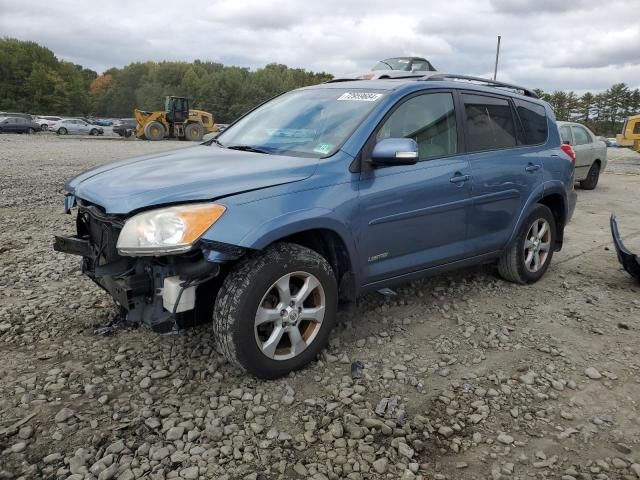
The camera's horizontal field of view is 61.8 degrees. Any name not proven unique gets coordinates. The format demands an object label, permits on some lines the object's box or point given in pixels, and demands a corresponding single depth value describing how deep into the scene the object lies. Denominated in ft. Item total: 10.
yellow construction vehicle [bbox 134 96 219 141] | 103.91
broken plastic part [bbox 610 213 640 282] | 16.72
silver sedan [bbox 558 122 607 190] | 37.19
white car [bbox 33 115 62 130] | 127.24
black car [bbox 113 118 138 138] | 121.90
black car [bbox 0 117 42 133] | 105.82
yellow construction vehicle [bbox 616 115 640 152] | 70.64
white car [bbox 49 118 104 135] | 123.54
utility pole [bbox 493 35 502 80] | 77.30
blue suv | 9.40
